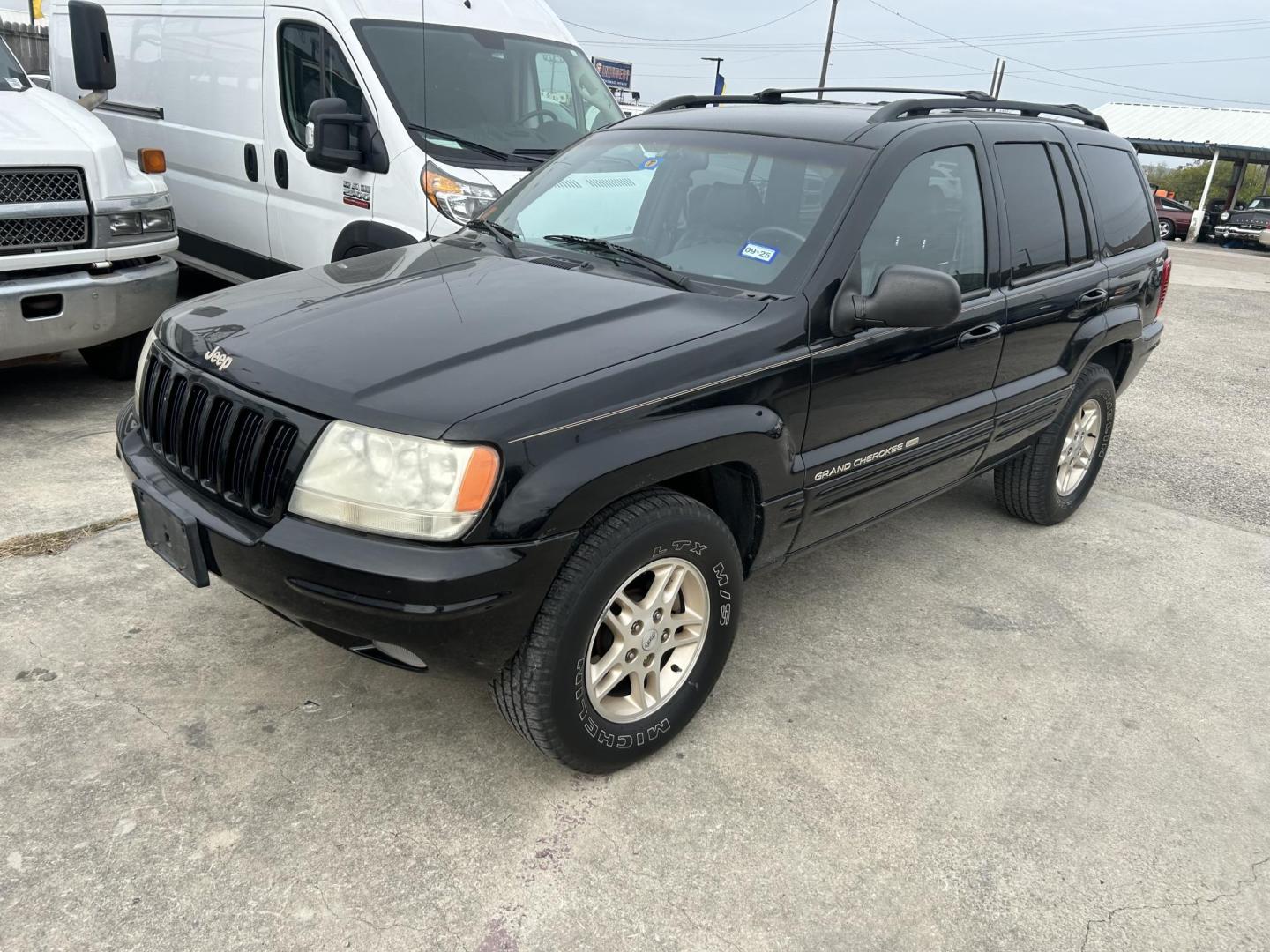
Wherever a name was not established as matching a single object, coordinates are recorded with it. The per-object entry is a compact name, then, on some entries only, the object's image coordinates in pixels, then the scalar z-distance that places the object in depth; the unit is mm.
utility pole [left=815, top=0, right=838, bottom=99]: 37750
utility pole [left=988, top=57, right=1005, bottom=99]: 42419
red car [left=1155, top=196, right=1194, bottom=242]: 30266
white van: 5109
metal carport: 34219
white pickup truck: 4320
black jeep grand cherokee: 2172
